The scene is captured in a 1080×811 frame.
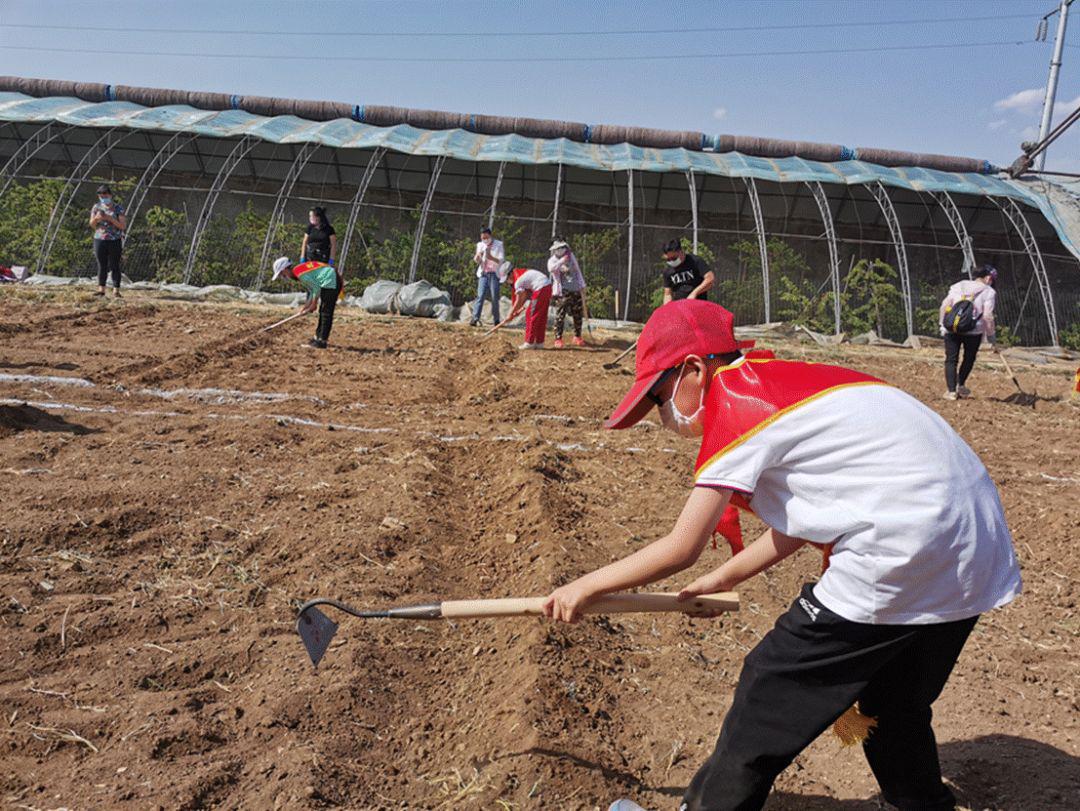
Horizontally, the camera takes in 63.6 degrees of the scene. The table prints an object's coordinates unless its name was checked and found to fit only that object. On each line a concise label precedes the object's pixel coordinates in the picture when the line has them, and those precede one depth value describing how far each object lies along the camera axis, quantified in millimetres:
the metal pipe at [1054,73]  24000
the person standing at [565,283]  12469
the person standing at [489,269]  15078
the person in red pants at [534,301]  12188
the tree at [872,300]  19406
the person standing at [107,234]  13812
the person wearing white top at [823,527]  1811
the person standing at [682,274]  10109
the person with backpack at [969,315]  9883
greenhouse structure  19844
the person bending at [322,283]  10188
